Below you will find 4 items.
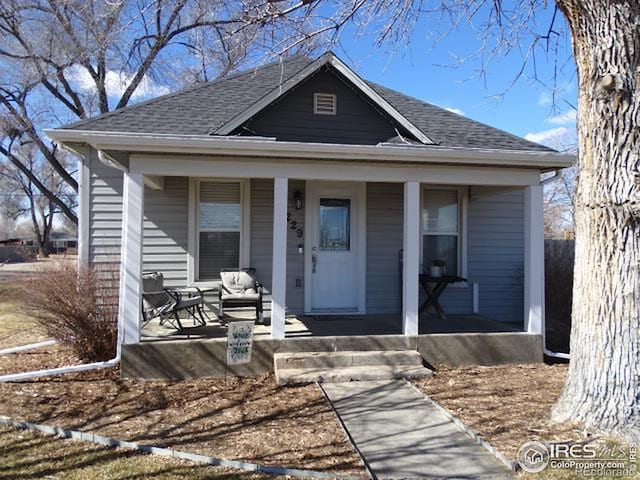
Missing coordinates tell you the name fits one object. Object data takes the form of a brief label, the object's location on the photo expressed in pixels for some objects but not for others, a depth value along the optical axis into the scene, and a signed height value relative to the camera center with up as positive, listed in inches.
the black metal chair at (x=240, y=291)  268.2 -27.5
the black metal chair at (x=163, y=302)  243.6 -30.4
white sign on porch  211.5 -43.9
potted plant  306.0 -14.2
